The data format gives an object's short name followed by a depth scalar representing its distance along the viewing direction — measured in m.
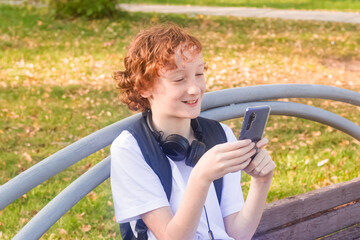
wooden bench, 1.83
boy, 1.93
